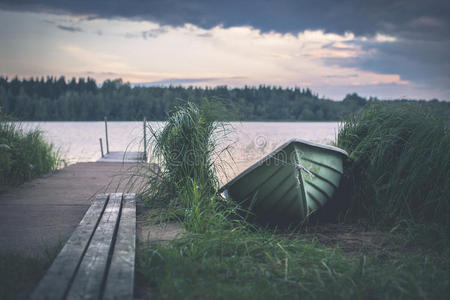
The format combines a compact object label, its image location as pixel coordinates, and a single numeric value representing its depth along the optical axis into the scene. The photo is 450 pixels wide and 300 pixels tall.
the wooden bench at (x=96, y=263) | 2.10
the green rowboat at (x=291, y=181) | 4.59
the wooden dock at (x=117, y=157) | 12.59
